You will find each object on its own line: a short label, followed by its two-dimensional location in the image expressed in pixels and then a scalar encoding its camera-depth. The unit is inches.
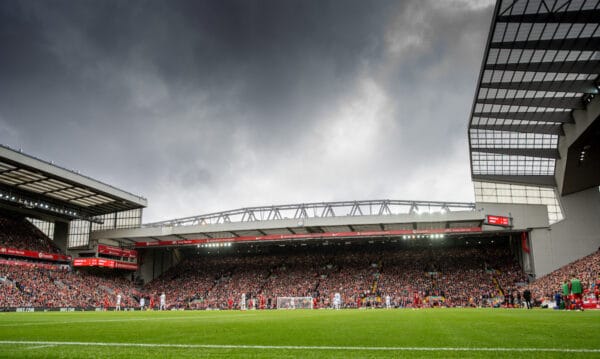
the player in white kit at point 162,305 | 1804.9
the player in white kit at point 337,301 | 1603.8
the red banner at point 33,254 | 1722.2
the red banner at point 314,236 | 1849.2
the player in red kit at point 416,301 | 1630.2
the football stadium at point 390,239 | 884.6
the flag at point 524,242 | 1769.9
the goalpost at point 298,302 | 1709.9
